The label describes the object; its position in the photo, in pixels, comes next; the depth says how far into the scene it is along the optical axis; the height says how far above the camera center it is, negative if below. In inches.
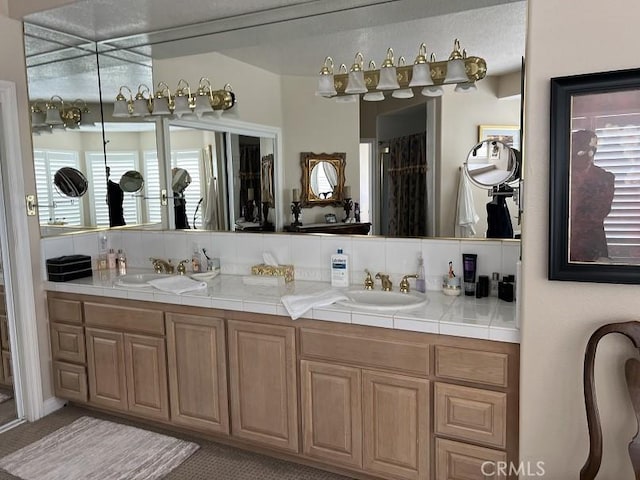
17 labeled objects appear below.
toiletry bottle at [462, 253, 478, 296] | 96.0 -15.3
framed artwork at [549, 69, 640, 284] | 64.3 +1.6
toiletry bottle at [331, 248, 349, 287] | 107.0 -15.7
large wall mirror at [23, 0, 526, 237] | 95.0 +18.2
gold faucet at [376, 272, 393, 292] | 103.7 -18.1
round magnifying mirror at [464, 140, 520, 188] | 94.0 +5.3
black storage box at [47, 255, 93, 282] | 121.6 -15.8
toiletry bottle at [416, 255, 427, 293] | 101.8 -17.5
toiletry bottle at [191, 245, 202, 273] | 126.9 -15.9
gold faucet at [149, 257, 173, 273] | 130.9 -17.1
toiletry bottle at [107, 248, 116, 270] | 137.1 -16.1
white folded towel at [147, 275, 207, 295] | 106.4 -18.6
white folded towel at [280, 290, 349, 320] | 90.6 -19.2
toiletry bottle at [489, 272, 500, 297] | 95.5 -17.7
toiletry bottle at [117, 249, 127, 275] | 135.5 -16.4
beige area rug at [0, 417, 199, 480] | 99.6 -53.3
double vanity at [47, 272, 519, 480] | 79.5 -32.8
